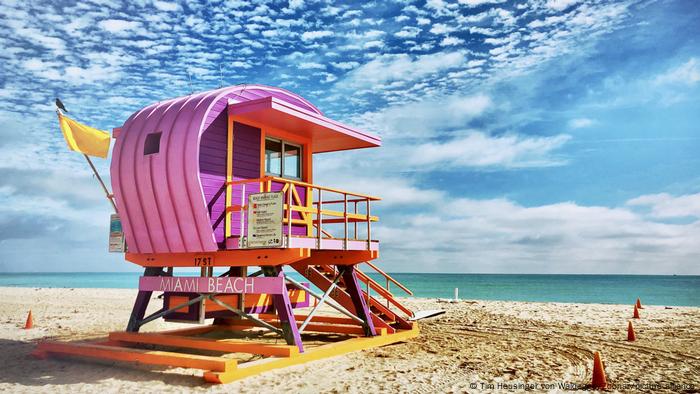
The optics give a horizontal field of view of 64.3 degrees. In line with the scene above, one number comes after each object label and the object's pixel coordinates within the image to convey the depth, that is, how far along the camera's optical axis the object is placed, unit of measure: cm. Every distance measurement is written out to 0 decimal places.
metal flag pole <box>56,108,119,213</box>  1371
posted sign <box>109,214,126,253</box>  1335
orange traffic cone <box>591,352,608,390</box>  912
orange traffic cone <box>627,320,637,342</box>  1502
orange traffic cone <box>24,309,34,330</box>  1758
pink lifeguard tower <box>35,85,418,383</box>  1107
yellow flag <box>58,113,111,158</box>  1375
